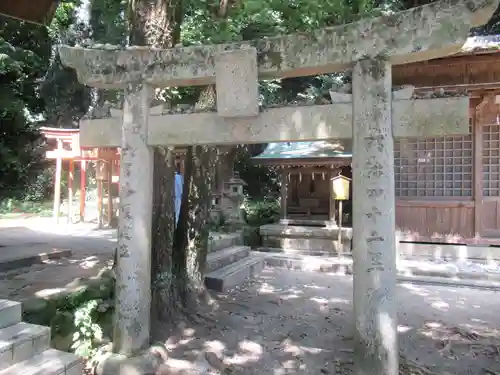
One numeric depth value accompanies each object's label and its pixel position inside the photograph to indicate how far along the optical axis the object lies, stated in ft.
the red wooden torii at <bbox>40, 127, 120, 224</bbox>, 48.49
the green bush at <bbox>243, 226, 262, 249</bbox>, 44.34
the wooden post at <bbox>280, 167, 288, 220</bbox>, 44.14
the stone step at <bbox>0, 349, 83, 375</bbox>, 10.95
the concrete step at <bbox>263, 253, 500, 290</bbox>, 28.56
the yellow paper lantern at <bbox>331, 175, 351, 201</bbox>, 35.14
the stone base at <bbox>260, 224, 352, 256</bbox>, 40.11
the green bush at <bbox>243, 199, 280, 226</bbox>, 53.36
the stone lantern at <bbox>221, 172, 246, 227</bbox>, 47.50
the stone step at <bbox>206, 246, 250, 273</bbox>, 27.63
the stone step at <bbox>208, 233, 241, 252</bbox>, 32.46
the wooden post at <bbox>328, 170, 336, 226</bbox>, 42.57
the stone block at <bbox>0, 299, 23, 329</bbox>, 12.43
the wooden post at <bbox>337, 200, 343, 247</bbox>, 35.29
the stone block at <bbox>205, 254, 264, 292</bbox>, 24.62
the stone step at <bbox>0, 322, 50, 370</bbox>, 11.00
